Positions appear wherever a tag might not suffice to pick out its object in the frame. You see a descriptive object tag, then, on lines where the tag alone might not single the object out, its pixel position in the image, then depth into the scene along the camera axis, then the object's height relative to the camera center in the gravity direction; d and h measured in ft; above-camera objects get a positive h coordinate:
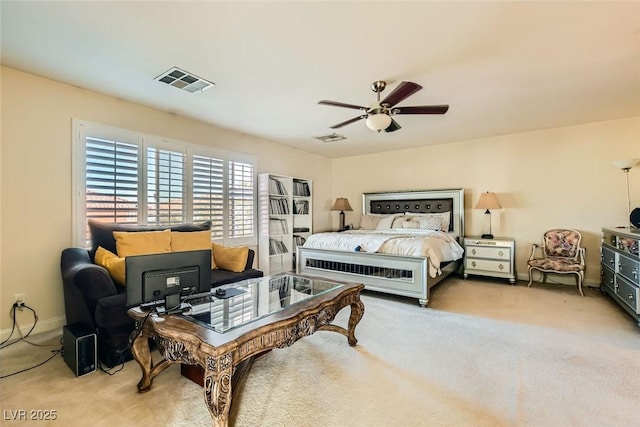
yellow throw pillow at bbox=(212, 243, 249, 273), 10.47 -1.70
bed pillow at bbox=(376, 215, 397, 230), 17.81 -0.72
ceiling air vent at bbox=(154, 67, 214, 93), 8.91 +4.18
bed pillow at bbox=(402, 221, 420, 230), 16.79 -0.79
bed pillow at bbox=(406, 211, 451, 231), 16.69 -0.29
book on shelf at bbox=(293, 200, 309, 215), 18.37 +0.26
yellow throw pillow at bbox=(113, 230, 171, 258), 9.07 -1.01
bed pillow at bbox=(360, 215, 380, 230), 18.86 -0.70
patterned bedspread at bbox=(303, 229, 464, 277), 12.04 -1.45
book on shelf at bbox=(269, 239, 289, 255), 16.59 -2.11
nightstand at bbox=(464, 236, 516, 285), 14.80 -2.39
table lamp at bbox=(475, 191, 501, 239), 15.33 +0.50
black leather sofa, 6.84 -2.33
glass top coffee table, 4.59 -2.11
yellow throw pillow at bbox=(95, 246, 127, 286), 7.88 -1.50
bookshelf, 16.12 -0.44
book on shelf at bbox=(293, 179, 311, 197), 18.49 +1.46
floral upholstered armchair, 12.98 -2.11
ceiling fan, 8.96 +3.20
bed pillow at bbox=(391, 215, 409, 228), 17.35 -0.59
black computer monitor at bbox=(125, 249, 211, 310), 5.45 -1.32
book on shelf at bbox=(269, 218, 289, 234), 16.73 -0.88
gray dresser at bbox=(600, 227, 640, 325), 9.34 -2.02
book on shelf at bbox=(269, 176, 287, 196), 16.51 +1.40
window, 10.14 +1.15
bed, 11.85 -1.86
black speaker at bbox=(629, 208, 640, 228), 11.89 -0.25
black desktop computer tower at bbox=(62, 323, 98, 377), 6.57 -3.19
